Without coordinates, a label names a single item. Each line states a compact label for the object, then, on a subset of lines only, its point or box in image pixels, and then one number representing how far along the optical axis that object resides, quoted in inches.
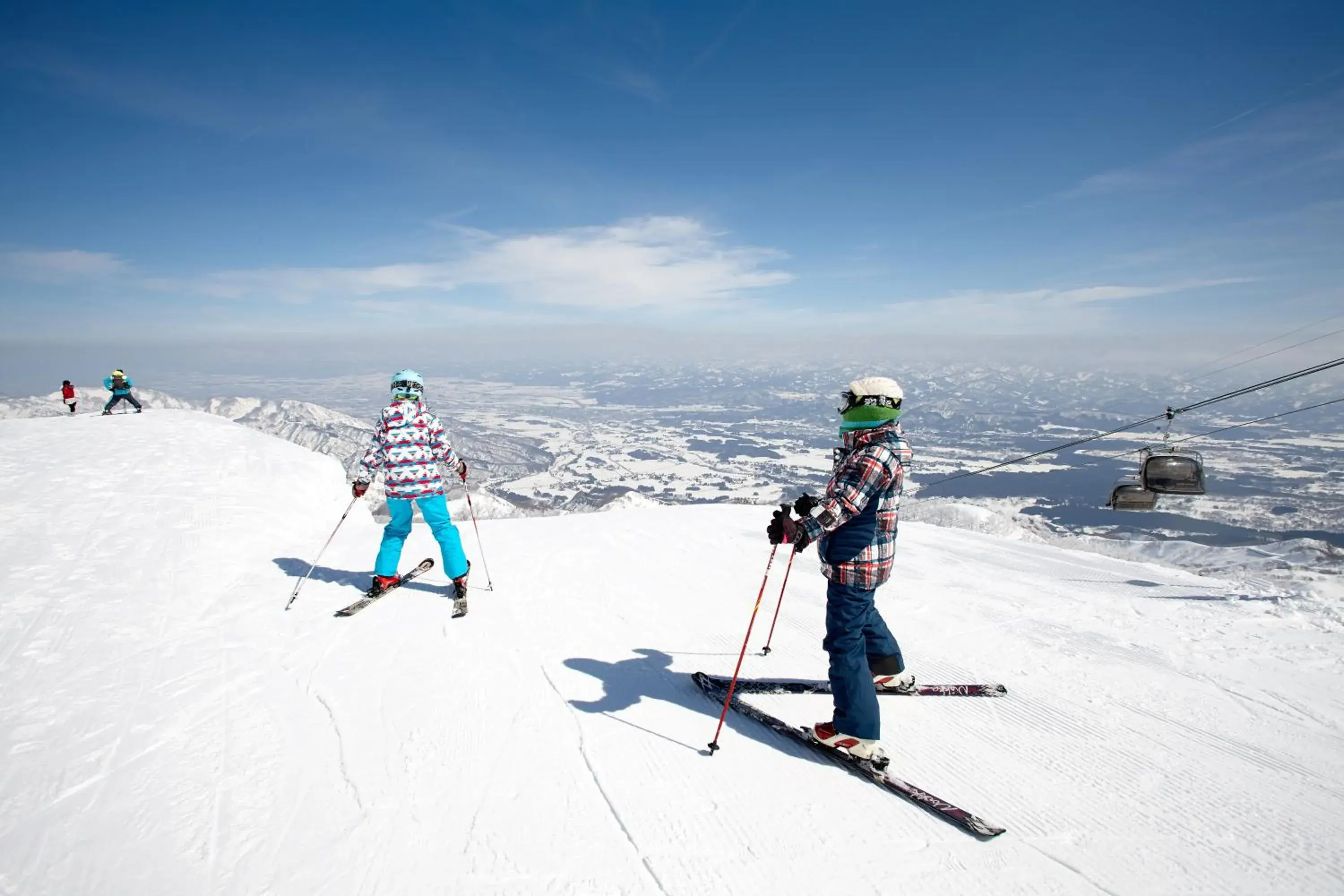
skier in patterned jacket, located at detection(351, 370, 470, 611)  231.5
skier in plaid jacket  133.3
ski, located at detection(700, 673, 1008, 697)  170.1
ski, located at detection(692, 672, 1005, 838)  113.2
